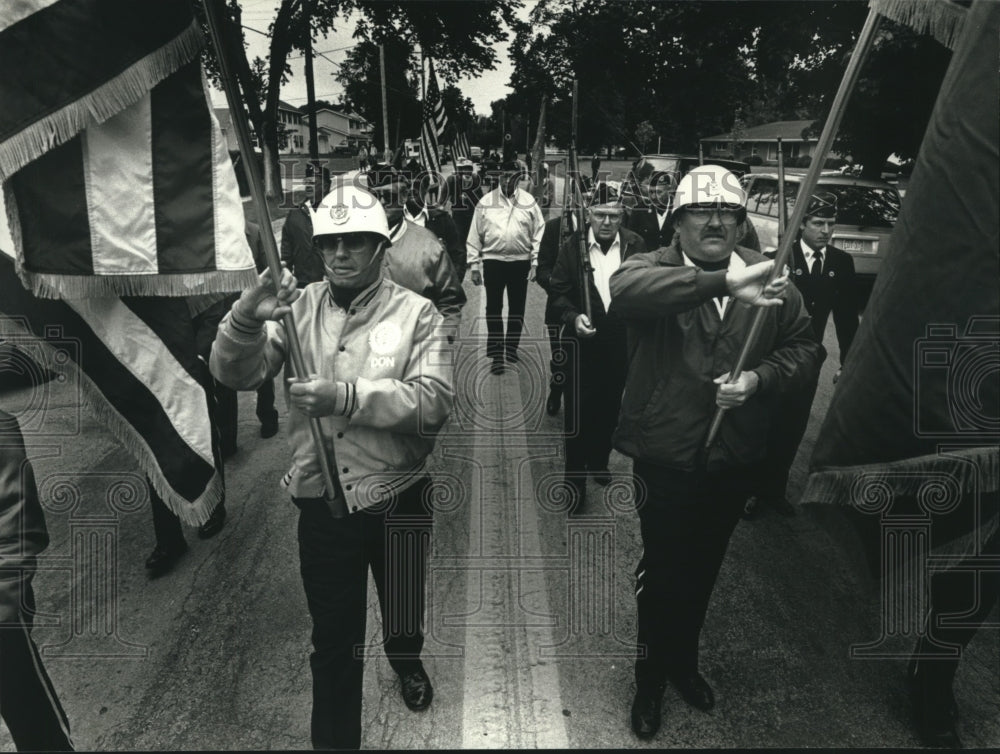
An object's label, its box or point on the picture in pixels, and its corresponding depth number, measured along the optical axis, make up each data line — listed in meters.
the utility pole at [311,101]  18.47
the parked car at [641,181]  7.57
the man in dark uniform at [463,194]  11.25
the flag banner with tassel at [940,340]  1.60
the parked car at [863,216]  9.02
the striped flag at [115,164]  2.30
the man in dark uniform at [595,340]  4.67
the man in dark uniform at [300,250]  5.28
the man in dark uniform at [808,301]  4.60
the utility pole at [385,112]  12.15
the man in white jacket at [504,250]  7.46
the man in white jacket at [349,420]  2.45
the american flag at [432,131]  9.41
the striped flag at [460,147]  13.81
